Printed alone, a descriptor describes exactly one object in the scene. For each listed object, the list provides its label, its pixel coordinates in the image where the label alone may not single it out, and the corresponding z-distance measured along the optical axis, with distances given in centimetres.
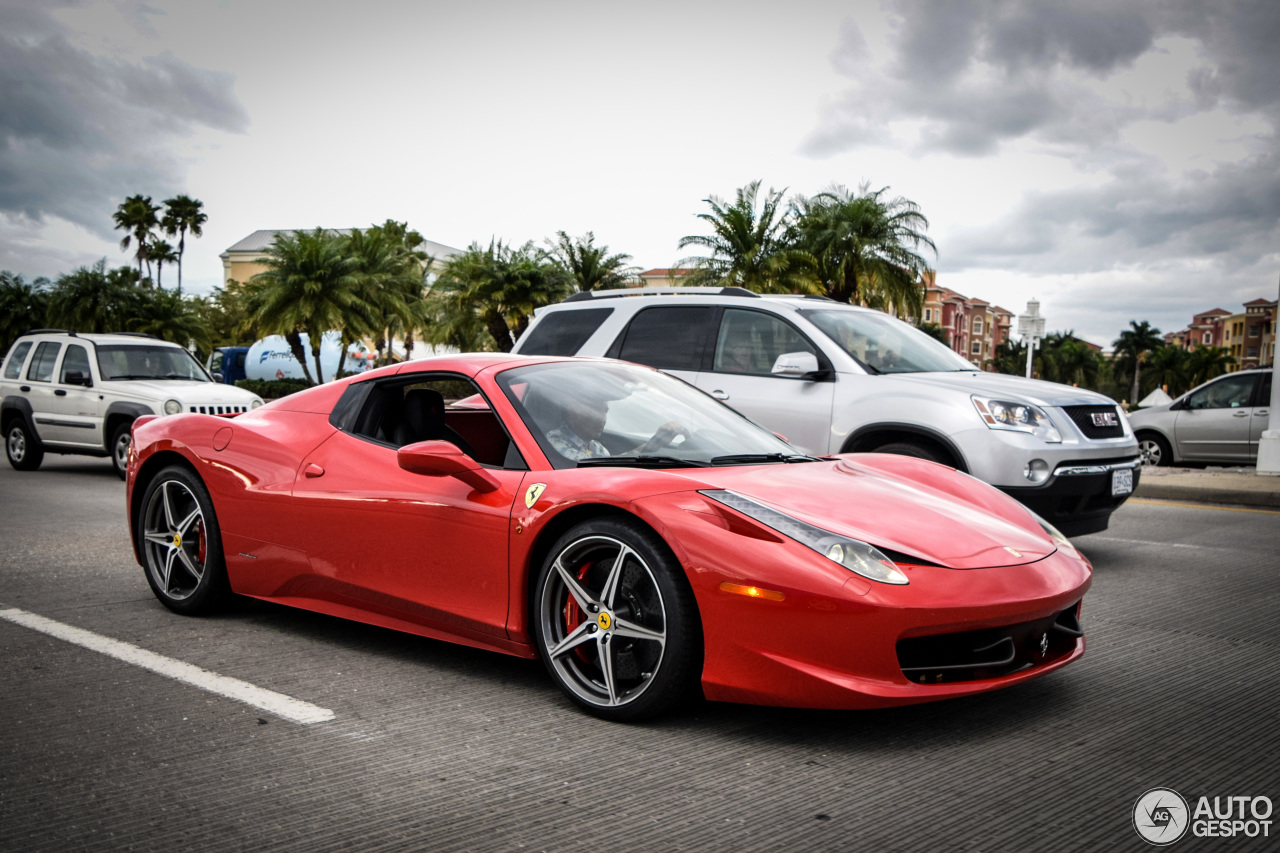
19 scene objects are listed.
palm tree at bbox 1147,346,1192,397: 11655
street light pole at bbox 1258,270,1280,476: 1262
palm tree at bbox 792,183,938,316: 3391
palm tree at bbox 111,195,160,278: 8238
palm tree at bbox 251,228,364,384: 3341
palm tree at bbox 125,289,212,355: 4519
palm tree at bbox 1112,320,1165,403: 13850
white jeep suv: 1184
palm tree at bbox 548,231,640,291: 3928
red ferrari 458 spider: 298
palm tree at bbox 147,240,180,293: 8425
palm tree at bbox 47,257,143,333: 4256
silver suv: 609
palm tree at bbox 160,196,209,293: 8438
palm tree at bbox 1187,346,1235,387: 11425
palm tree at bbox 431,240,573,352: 3753
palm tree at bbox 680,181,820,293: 3300
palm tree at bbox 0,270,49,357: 5234
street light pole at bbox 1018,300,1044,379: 2798
